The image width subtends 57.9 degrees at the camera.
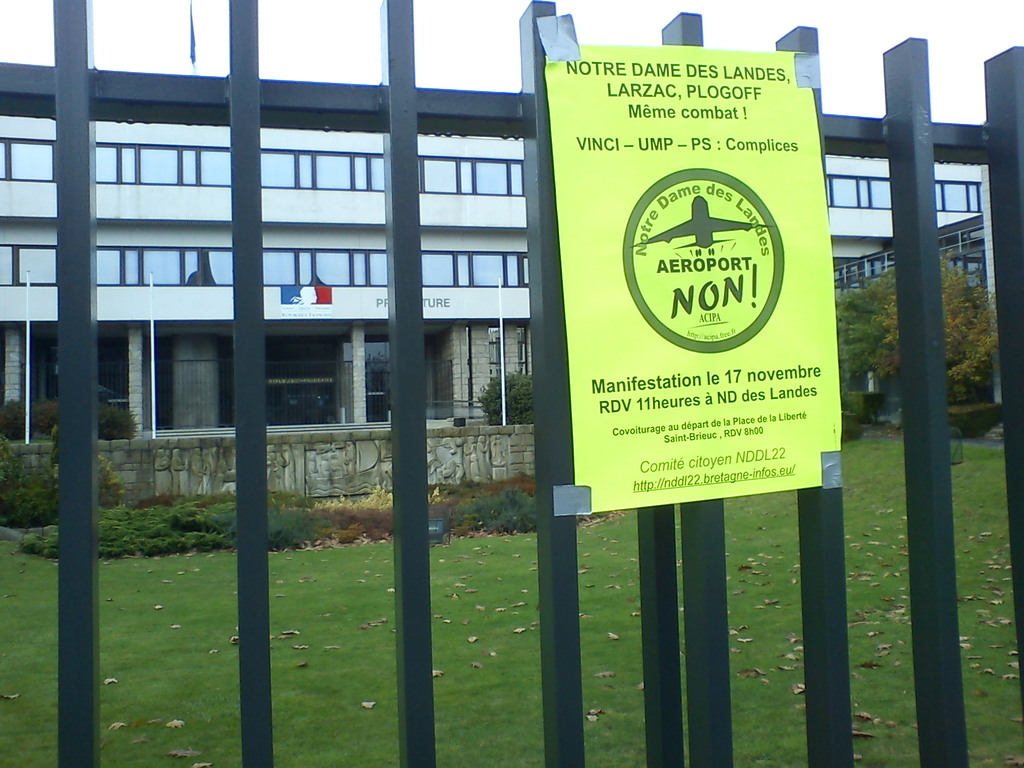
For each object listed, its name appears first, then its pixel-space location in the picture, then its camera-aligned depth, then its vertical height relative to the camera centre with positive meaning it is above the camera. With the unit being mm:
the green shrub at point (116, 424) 24531 +495
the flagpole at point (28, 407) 21006 +932
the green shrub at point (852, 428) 25094 -308
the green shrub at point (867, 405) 27594 +349
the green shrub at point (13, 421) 26094 +716
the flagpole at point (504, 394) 26391 +1053
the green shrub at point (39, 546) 13508 -1486
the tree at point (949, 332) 21531 +2134
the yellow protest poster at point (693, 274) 2094 +351
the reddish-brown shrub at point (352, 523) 15188 -1523
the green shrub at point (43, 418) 26000 +762
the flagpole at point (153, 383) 25172 +1642
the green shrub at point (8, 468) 17448 -419
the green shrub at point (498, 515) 16047 -1518
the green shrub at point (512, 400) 27359 +882
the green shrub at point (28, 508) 16625 -1121
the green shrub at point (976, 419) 22578 -157
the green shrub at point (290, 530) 14523 -1488
